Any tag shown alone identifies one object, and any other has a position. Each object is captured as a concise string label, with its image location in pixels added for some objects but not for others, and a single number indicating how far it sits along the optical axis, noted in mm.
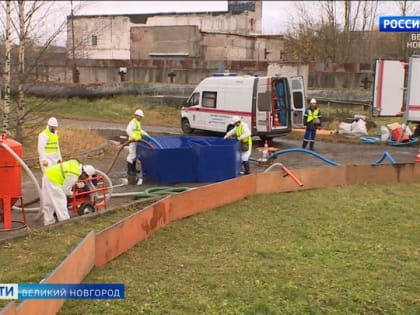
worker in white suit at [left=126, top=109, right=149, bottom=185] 12508
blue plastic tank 12375
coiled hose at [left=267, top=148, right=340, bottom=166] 13345
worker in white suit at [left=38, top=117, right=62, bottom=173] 9883
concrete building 48062
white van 18219
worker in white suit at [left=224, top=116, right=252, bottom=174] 13133
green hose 10421
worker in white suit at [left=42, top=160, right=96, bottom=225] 8500
